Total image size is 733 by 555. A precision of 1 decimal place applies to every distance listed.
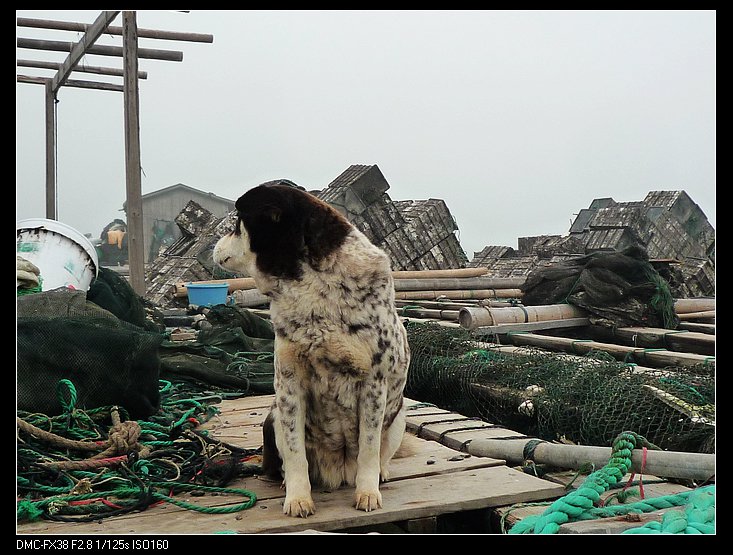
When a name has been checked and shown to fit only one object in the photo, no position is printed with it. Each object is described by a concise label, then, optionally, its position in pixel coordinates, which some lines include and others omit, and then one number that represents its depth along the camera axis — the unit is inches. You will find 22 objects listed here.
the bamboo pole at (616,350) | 256.5
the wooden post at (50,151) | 529.7
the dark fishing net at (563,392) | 177.8
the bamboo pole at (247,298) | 449.7
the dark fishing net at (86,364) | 168.1
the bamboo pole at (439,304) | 441.5
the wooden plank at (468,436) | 169.1
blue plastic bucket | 411.2
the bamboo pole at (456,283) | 497.4
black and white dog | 126.1
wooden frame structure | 369.7
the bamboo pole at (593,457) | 128.8
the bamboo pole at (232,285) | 464.8
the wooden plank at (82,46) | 373.4
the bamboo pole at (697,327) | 339.9
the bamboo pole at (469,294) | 505.7
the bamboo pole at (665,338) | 294.4
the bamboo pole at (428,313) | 391.6
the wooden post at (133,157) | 369.1
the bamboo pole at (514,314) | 323.3
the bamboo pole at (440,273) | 532.7
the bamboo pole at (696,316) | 393.1
